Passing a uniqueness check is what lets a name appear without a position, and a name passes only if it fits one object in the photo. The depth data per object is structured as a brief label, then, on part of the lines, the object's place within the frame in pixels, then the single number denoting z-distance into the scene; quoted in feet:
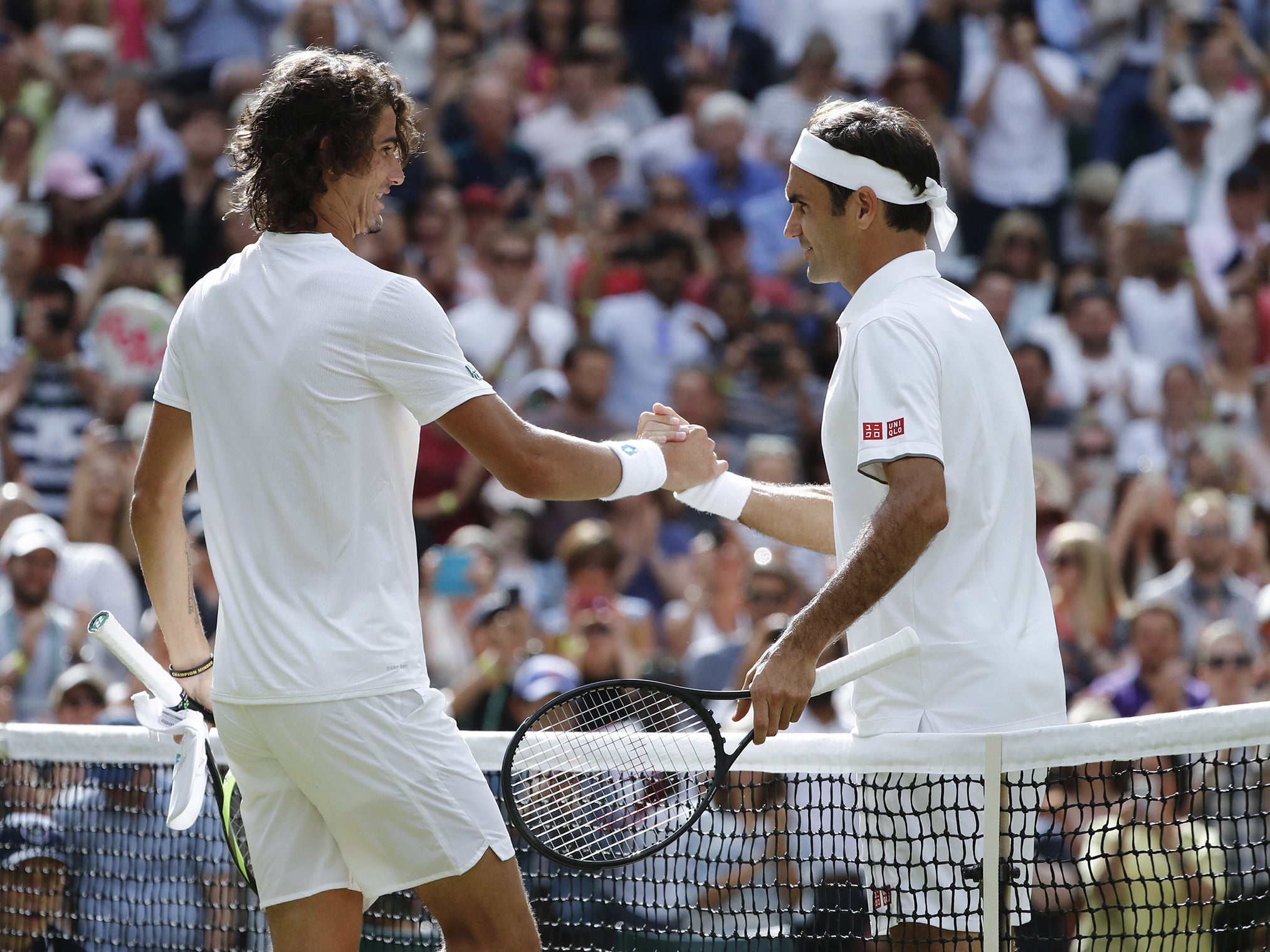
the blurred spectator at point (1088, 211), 72.28
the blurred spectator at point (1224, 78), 73.61
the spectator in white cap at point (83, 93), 69.41
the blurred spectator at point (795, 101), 73.10
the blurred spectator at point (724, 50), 76.95
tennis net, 20.54
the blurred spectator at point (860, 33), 75.56
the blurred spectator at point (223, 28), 73.72
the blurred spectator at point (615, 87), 73.05
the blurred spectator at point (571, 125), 71.61
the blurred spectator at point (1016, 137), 73.15
